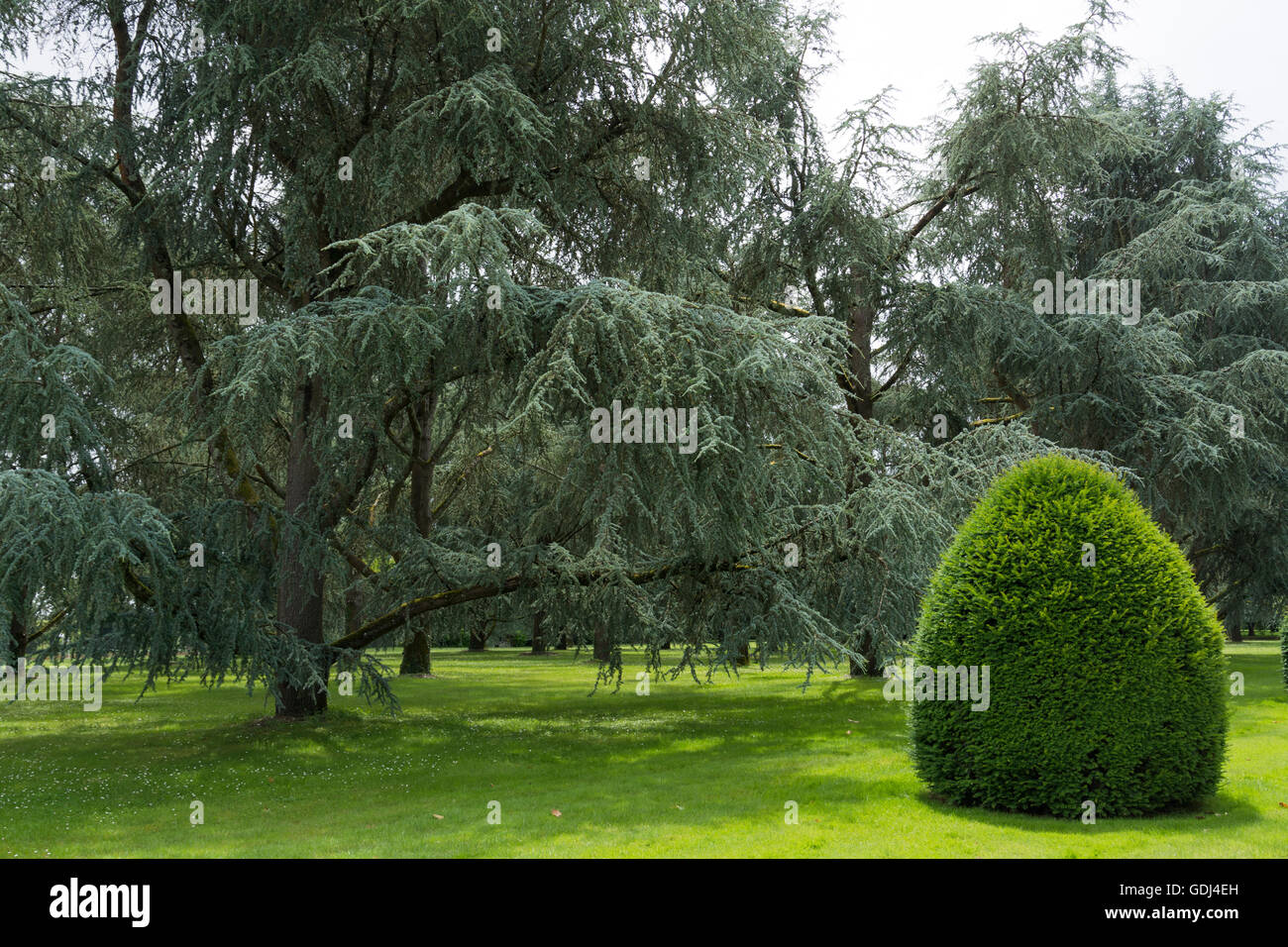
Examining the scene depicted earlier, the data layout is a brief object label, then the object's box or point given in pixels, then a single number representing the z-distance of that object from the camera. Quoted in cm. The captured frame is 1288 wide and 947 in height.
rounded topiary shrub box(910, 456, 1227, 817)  698
